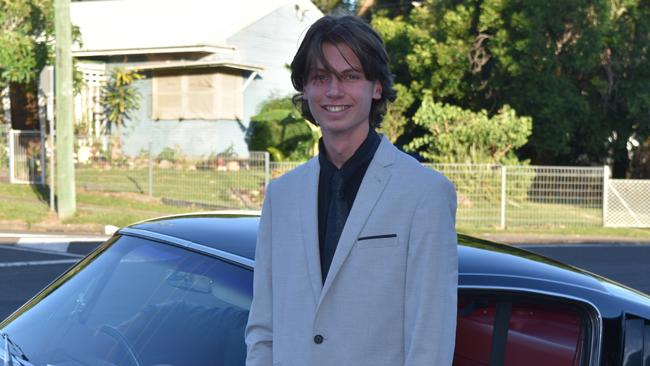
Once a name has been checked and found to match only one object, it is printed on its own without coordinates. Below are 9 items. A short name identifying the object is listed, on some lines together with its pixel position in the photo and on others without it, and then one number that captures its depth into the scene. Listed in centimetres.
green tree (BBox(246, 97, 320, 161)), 2498
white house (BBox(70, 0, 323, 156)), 2597
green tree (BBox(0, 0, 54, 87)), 2103
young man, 227
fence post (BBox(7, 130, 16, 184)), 2086
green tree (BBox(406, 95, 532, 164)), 2178
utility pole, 1599
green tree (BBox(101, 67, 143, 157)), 2570
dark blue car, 292
